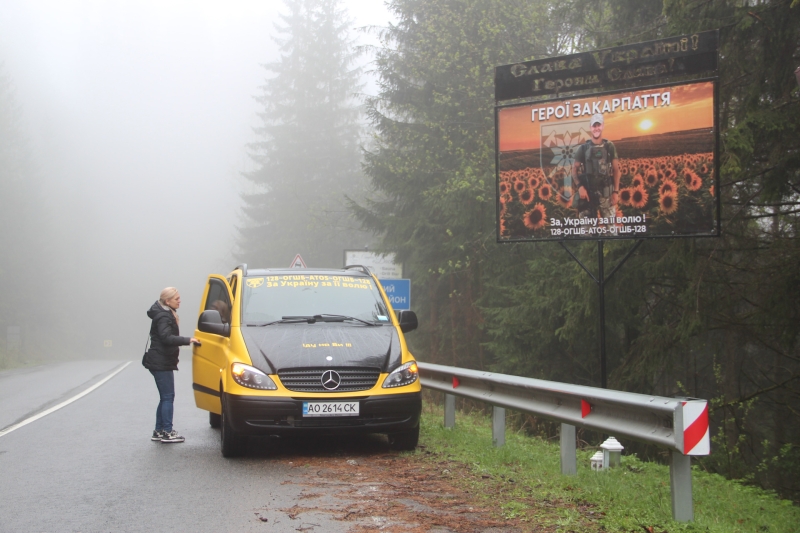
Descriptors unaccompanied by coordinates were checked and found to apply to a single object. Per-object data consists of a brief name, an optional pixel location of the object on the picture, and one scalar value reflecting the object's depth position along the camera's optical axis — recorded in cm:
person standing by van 1034
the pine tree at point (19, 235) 5525
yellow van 864
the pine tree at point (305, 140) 5047
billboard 1088
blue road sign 2225
